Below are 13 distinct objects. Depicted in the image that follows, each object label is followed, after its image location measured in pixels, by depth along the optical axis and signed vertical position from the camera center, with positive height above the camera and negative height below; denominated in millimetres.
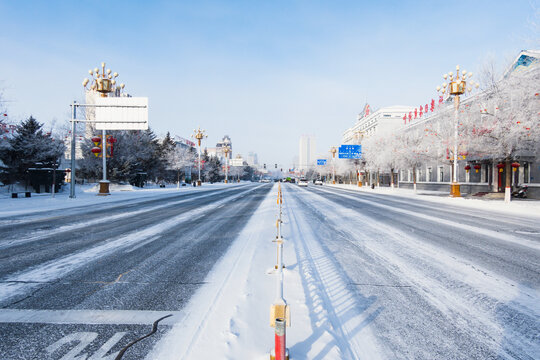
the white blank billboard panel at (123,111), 18562 +4518
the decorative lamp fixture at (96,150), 20897 +1972
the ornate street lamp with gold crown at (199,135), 46231 +7262
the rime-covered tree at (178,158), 49253 +3696
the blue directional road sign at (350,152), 40562 +4091
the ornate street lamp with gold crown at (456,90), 20609 +7073
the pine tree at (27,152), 26359 +2310
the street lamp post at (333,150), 60250 +6534
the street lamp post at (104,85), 21156 +7291
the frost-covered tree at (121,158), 32594 +2188
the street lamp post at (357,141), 45650 +7018
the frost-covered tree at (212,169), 75638 +2443
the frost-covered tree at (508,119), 15680 +3904
